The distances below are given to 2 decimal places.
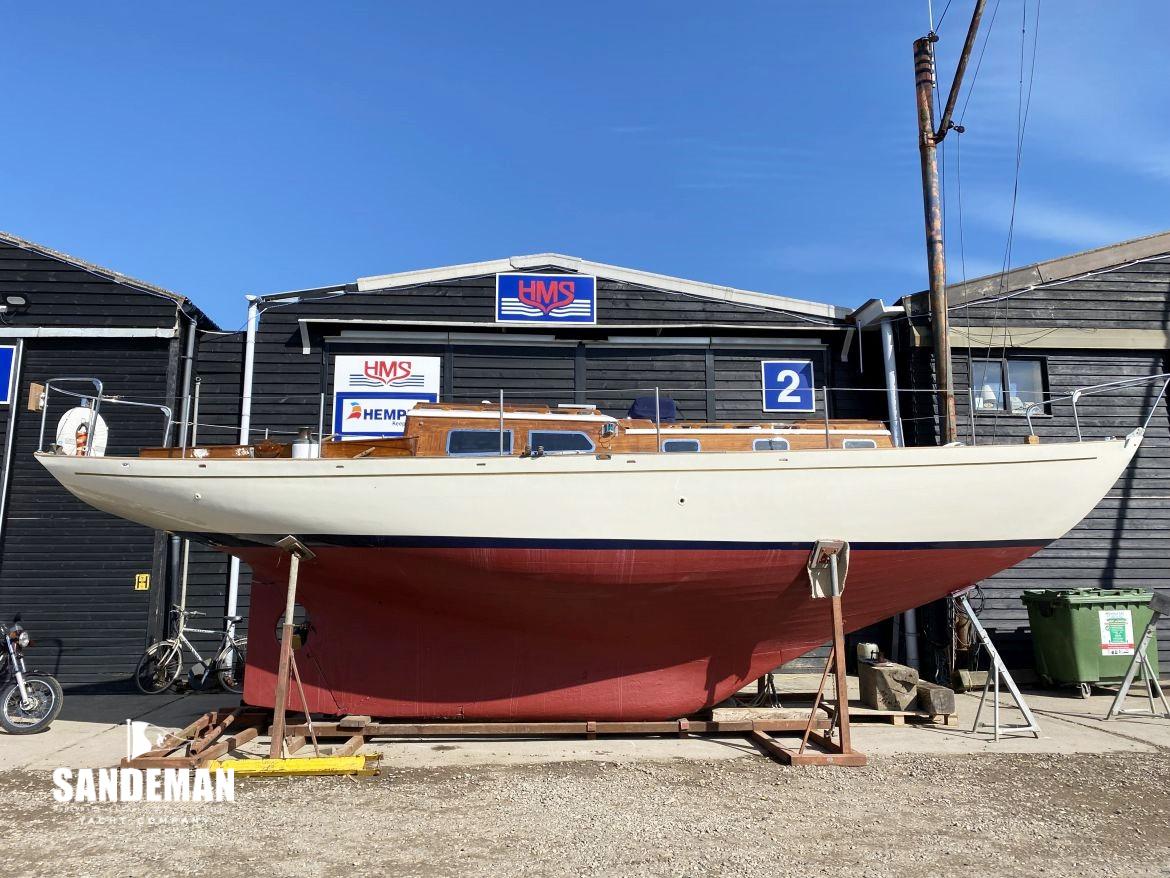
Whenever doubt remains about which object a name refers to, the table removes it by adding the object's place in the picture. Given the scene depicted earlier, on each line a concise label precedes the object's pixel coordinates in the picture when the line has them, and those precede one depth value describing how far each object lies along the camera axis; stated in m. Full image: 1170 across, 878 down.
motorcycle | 6.68
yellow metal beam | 5.17
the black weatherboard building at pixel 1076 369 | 9.30
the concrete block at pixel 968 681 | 8.55
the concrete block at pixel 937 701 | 6.86
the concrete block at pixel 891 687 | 7.10
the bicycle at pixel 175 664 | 8.73
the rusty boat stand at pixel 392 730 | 5.32
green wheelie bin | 8.23
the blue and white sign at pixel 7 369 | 9.45
